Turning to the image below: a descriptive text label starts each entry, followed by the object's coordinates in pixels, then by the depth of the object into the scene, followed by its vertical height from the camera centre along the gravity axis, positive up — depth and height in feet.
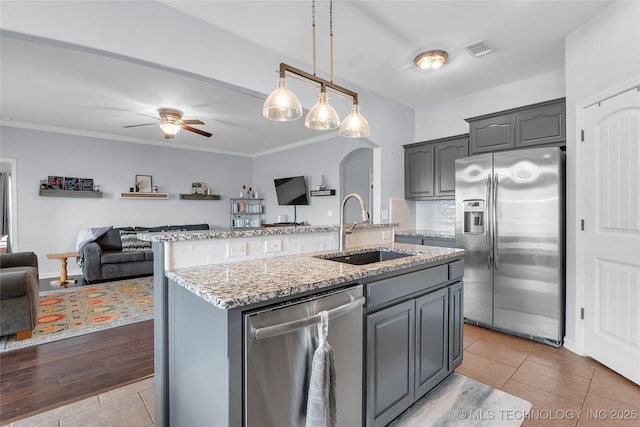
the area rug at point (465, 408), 5.87 -4.06
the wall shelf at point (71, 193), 17.33 +1.27
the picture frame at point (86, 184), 18.57 +1.89
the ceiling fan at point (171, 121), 14.14 +4.38
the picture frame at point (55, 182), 17.52 +1.90
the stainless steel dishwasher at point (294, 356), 3.65 -1.91
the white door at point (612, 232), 7.02 -0.52
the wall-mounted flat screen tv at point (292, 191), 21.03 +1.60
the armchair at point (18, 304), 8.87 -2.69
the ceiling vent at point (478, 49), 9.17 +5.10
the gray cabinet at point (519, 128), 9.68 +2.91
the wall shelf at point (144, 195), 19.90 +1.27
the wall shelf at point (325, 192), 19.18 +1.33
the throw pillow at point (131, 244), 17.63 -1.73
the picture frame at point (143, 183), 20.62 +2.13
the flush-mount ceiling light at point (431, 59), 9.58 +4.99
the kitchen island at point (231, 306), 3.57 -1.44
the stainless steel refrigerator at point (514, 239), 8.95 -0.88
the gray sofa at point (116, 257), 16.06 -2.36
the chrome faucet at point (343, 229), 7.25 -0.41
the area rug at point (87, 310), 9.80 -3.82
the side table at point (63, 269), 15.92 -2.94
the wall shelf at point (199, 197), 22.35 +1.32
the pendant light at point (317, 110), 5.70 +2.10
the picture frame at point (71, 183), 18.04 +1.90
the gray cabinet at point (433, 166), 12.68 +2.05
